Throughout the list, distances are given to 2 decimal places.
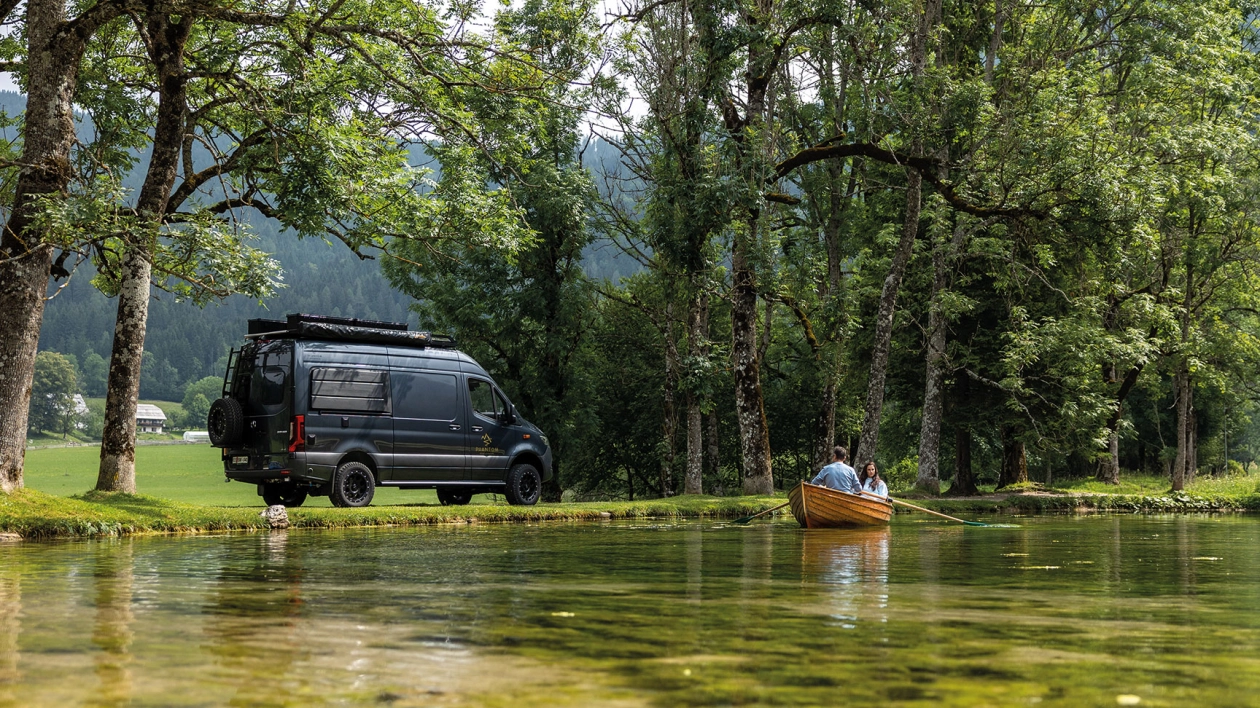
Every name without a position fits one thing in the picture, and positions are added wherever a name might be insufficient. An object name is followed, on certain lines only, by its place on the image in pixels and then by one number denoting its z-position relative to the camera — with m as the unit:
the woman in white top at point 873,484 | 20.20
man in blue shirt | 18.39
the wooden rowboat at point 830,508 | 17.39
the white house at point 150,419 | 158.12
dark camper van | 19.38
